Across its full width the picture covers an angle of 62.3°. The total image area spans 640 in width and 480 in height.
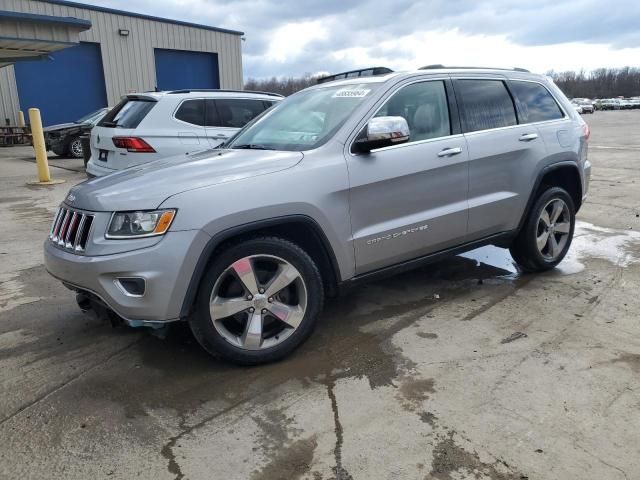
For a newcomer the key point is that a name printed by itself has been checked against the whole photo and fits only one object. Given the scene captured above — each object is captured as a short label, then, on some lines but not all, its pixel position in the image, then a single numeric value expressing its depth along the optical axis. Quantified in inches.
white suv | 282.5
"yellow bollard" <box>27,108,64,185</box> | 432.8
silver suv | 115.3
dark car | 622.8
